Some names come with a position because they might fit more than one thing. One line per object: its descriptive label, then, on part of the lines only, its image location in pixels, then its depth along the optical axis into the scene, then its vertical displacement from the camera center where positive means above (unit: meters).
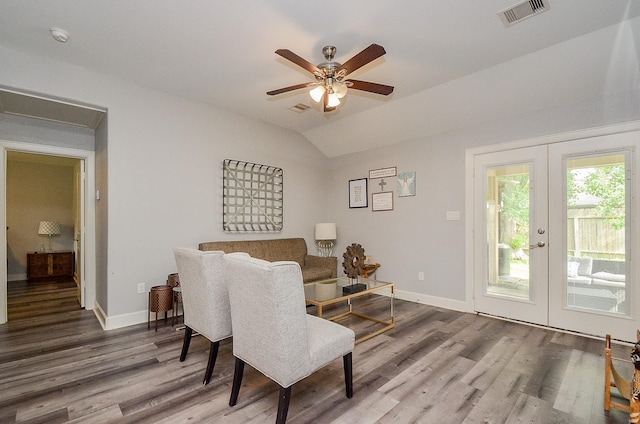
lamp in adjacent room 5.91 -0.34
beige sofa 3.98 -0.65
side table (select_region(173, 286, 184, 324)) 3.28 -1.03
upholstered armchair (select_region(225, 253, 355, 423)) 1.51 -0.64
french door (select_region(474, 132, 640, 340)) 2.82 -0.27
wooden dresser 5.79 -1.09
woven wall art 4.18 +0.22
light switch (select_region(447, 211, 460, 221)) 3.86 -0.08
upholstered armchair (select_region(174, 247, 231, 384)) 2.04 -0.61
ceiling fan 2.32 +1.13
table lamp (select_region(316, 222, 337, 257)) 4.98 -0.37
